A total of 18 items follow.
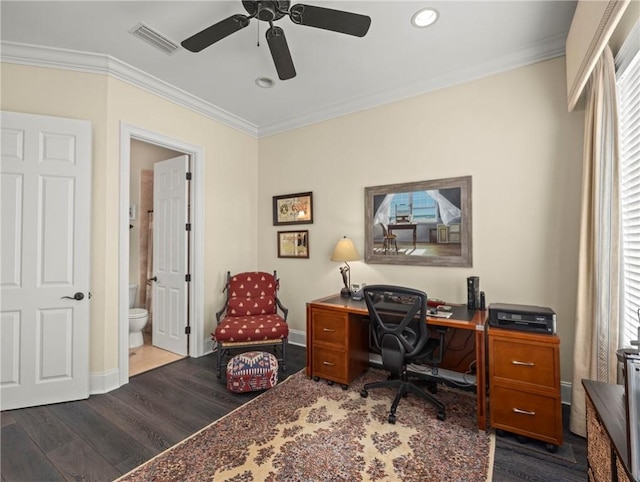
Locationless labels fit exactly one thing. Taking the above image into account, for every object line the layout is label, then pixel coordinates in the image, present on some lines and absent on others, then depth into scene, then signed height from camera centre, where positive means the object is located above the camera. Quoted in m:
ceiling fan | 1.69 +1.30
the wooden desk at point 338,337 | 2.65 -0.92
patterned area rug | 1.68 -1.34
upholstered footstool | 2.55 -1.18
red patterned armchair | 2.93 -0.88
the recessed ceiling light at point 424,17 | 2.08 +1.62
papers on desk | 2.29 -0.58
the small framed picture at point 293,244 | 3.75 -0.07
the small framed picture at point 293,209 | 3.72 +0.39
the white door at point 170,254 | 3.47 -0.21
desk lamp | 3.13 -0.14
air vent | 2.26 +1.60
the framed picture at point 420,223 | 2.75 +0.18
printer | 1.96 -0.52
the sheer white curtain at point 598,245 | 1.80 -0.01
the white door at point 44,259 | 2.32 -0.20
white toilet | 3.53 -1.07
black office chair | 2.16 -0.70
